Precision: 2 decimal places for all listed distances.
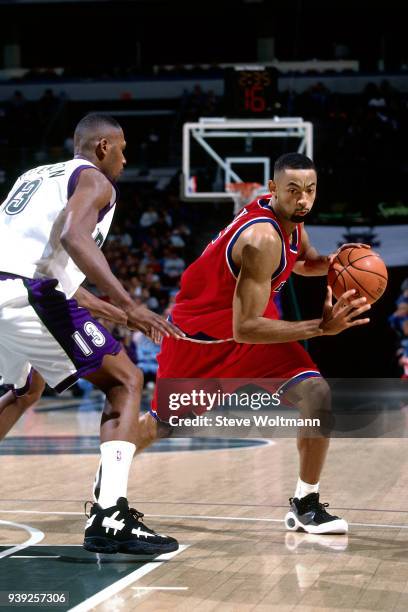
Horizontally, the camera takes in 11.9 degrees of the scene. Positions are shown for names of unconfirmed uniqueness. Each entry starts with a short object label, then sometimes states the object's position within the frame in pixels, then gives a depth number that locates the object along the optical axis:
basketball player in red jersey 9.04
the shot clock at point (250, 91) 23.94
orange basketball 9.29
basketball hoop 25.03
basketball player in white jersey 8.28
